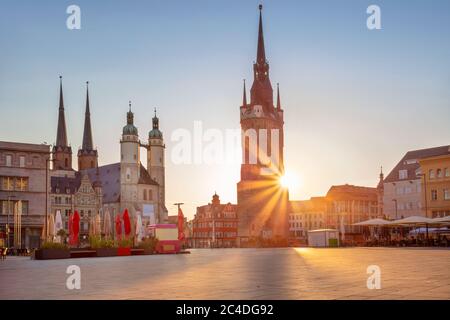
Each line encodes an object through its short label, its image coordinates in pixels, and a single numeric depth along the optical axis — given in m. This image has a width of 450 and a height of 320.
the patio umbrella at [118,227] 55.14
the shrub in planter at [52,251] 42.19
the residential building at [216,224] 145.50
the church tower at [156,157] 147.00
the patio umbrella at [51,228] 49.44
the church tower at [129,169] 136.62
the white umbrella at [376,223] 58.50
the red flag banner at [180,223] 55.59
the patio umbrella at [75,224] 46.56
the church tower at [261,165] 125.62
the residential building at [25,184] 81.44
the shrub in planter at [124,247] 47.44
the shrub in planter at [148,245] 50.62
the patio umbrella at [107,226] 55.46
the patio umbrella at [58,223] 52.53
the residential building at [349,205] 155.12
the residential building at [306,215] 165.25
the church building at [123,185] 132.75
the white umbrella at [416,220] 53.66
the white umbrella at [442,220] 53.81
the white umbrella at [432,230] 61.68
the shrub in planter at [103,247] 46.00
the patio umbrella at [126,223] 53.31
